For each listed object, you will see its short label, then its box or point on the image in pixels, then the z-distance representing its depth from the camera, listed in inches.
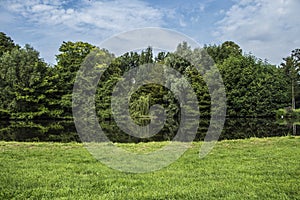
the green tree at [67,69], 1441.9
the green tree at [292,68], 1877.5
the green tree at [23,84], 1344.7
